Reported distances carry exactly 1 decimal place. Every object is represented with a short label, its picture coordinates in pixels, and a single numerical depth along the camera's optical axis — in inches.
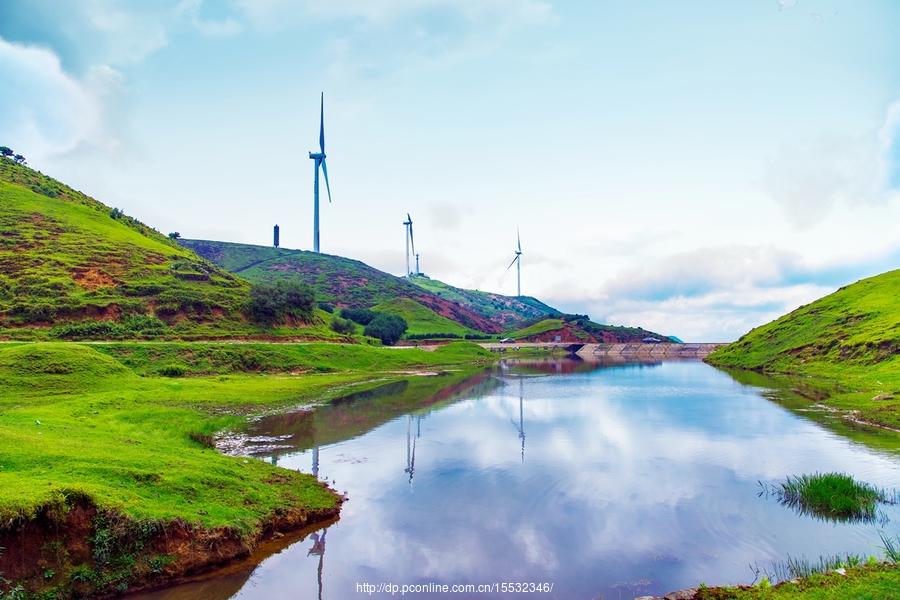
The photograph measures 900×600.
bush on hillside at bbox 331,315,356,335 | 4202.8
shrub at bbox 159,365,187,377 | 1989.4
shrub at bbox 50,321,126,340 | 2349.9
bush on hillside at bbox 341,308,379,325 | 5836.6
